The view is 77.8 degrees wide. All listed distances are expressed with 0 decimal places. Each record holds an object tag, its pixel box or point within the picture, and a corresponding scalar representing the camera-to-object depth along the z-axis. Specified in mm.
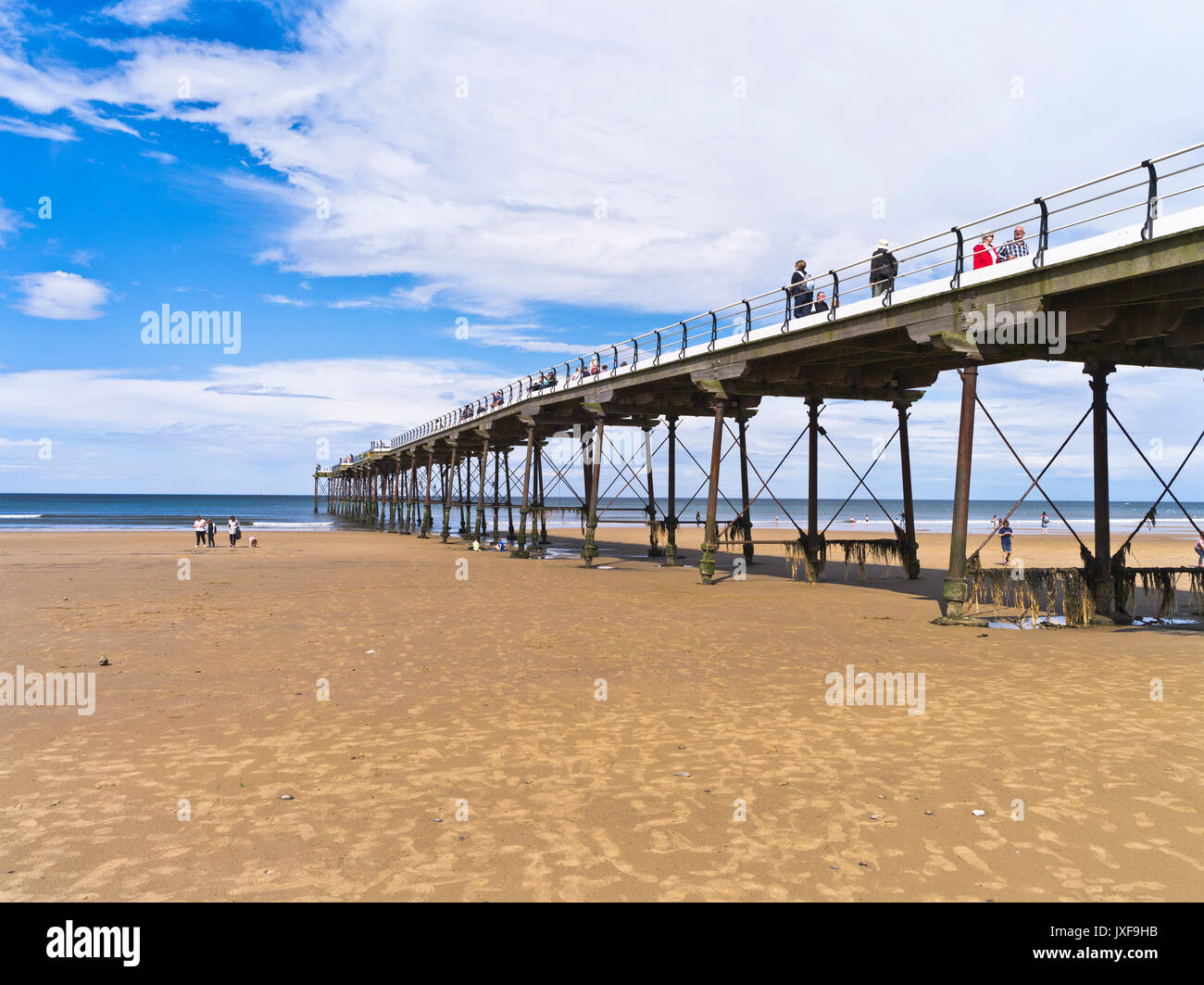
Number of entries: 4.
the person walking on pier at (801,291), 18062
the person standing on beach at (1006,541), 26538
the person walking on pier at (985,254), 14008
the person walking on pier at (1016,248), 13586
